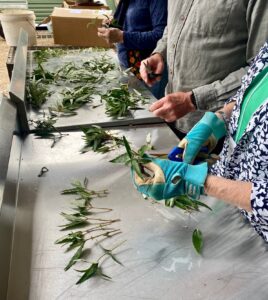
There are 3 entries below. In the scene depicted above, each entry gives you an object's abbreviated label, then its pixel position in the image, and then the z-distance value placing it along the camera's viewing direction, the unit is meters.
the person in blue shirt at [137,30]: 2.21
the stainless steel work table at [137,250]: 0.84
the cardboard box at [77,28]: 3.04
